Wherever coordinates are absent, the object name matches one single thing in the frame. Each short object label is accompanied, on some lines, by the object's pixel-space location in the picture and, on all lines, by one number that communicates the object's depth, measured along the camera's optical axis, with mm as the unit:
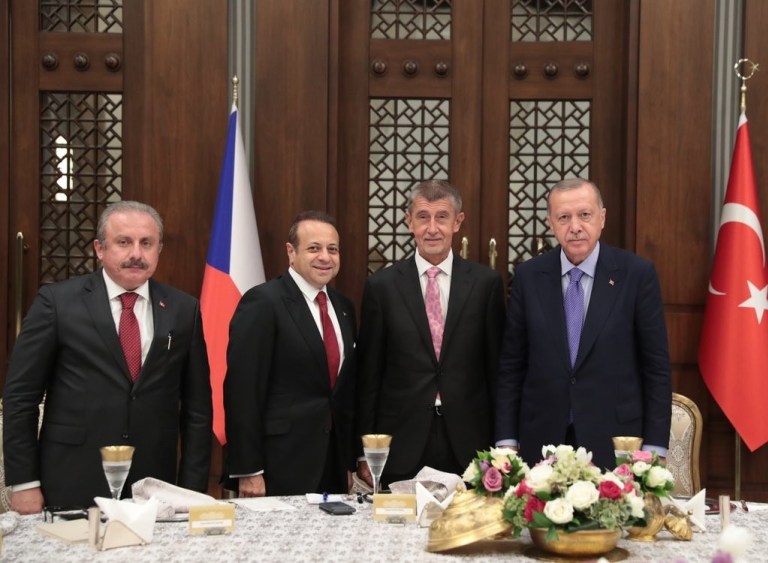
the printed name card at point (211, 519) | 2178
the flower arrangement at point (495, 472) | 2092
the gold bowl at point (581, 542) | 1946
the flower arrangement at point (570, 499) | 1939
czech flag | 4340
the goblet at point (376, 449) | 2379
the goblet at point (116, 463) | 2137
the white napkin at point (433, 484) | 2424
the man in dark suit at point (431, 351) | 3467
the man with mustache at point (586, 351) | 3244
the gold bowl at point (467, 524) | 1996
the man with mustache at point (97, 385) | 2928
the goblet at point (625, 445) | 2248
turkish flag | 4277
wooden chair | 3580
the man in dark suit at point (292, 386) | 3311
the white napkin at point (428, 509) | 2270
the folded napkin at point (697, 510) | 2219
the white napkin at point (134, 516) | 2080
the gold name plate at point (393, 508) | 2316
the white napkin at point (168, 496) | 2363
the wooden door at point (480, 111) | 4750
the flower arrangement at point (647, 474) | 2098
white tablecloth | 1999
